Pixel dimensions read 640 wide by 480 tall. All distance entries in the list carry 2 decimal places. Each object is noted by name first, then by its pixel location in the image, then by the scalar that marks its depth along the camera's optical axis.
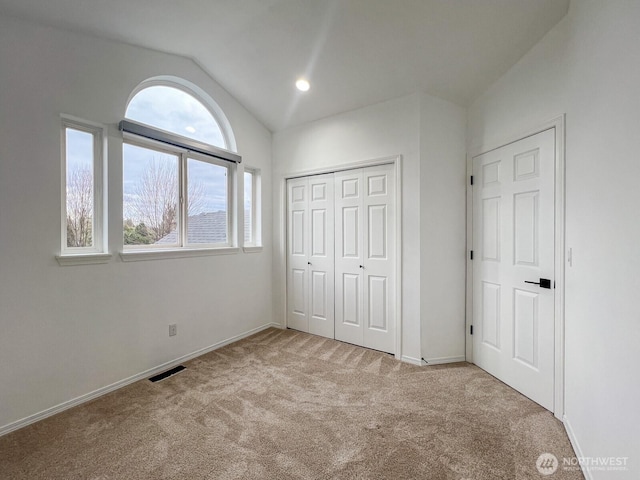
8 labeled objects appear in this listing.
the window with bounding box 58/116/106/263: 2.21
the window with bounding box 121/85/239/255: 2.63
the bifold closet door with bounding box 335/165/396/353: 3.08
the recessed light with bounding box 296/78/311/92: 3.01
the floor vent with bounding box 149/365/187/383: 2.56
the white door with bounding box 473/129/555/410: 2.15
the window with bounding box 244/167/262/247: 3.77
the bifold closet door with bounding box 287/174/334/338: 3.53
